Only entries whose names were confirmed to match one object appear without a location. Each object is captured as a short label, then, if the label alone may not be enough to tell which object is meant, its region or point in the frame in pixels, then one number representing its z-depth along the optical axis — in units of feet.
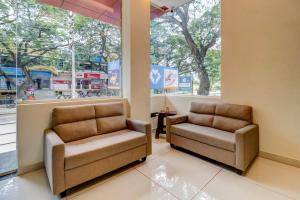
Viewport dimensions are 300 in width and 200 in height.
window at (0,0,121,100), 7.64
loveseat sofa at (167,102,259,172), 7.27
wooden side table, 12.03
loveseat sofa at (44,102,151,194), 5.68
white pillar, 10.39
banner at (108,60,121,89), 10.90
